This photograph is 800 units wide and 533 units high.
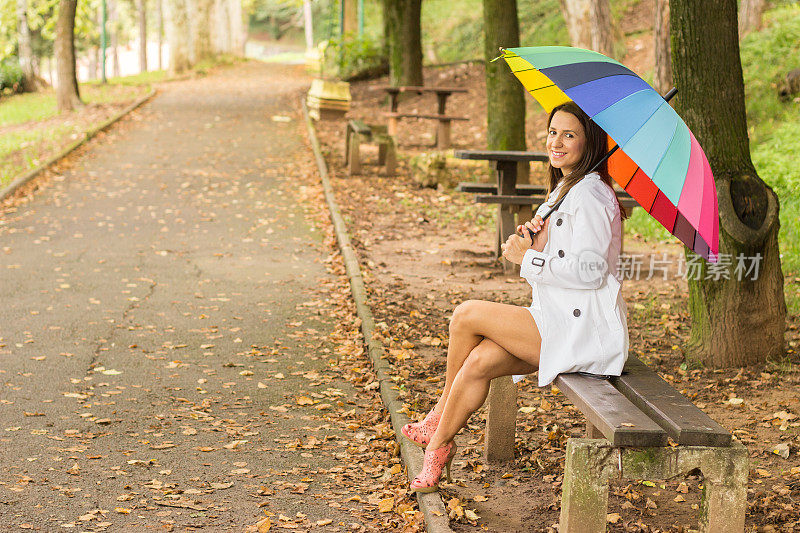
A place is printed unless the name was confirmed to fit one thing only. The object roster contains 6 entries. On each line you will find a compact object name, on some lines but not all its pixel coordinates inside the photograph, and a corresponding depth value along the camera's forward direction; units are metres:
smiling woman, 3.77
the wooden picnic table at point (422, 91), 16.83
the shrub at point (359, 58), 25.48
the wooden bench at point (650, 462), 3.18
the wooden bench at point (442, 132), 16.74
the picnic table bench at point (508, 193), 8.58
